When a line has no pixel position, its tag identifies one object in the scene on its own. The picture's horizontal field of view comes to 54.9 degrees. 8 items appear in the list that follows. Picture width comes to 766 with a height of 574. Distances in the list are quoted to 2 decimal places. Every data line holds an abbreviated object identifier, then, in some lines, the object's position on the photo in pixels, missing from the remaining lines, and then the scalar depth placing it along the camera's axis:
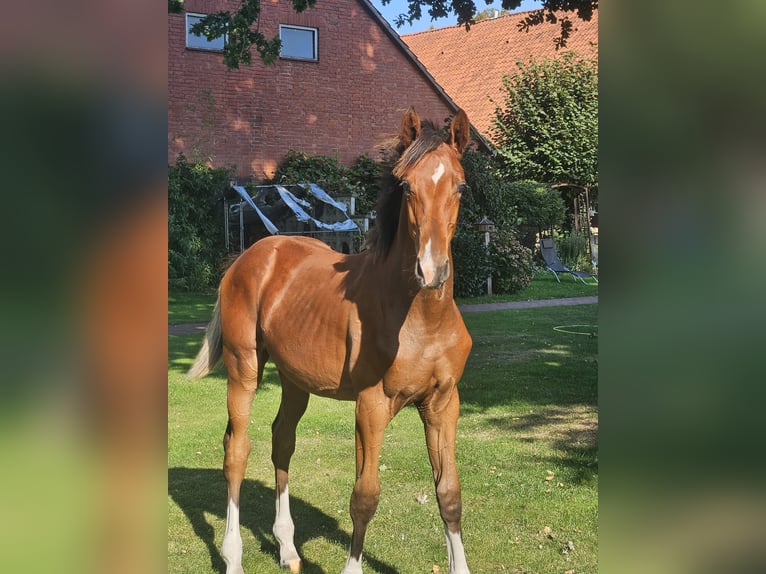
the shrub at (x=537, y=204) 20.78
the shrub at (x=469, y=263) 15.50
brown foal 2.93
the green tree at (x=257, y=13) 7.91
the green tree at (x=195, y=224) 16.56
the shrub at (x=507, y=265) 16.31
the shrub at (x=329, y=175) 18.16
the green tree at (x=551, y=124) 22.41
